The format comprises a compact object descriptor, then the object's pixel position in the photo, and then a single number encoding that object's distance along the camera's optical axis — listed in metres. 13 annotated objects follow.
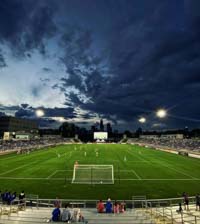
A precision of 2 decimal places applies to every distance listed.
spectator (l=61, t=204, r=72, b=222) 10.62
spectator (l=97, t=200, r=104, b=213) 13.04
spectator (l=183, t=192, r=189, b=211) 13.80
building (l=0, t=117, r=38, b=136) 97.12
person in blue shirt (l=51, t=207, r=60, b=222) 10.67
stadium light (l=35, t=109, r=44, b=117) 60.38
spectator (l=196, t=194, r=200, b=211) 13.75
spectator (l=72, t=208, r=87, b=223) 10.86
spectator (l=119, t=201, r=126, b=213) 13.28
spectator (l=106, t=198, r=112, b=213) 13.13
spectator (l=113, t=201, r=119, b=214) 13.07
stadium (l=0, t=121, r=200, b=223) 14.78
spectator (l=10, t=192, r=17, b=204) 14.50
